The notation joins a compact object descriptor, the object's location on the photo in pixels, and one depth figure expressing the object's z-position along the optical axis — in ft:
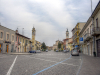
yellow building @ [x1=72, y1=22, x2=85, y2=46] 123.12
